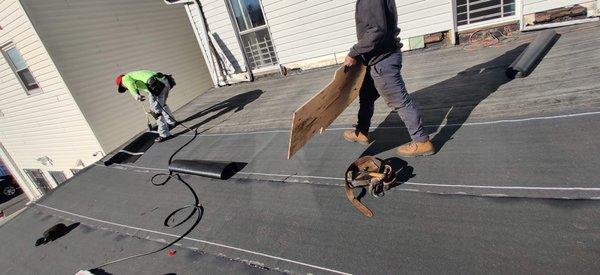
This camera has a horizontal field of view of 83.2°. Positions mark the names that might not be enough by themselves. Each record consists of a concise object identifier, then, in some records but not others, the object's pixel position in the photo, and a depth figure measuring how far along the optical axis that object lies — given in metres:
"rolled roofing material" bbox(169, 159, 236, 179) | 4.07
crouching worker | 6.00
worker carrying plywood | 2.88
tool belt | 2.83
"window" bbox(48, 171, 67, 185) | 11.80
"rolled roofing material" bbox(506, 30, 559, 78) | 4.14
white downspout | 8.41
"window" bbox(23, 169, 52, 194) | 12.92
